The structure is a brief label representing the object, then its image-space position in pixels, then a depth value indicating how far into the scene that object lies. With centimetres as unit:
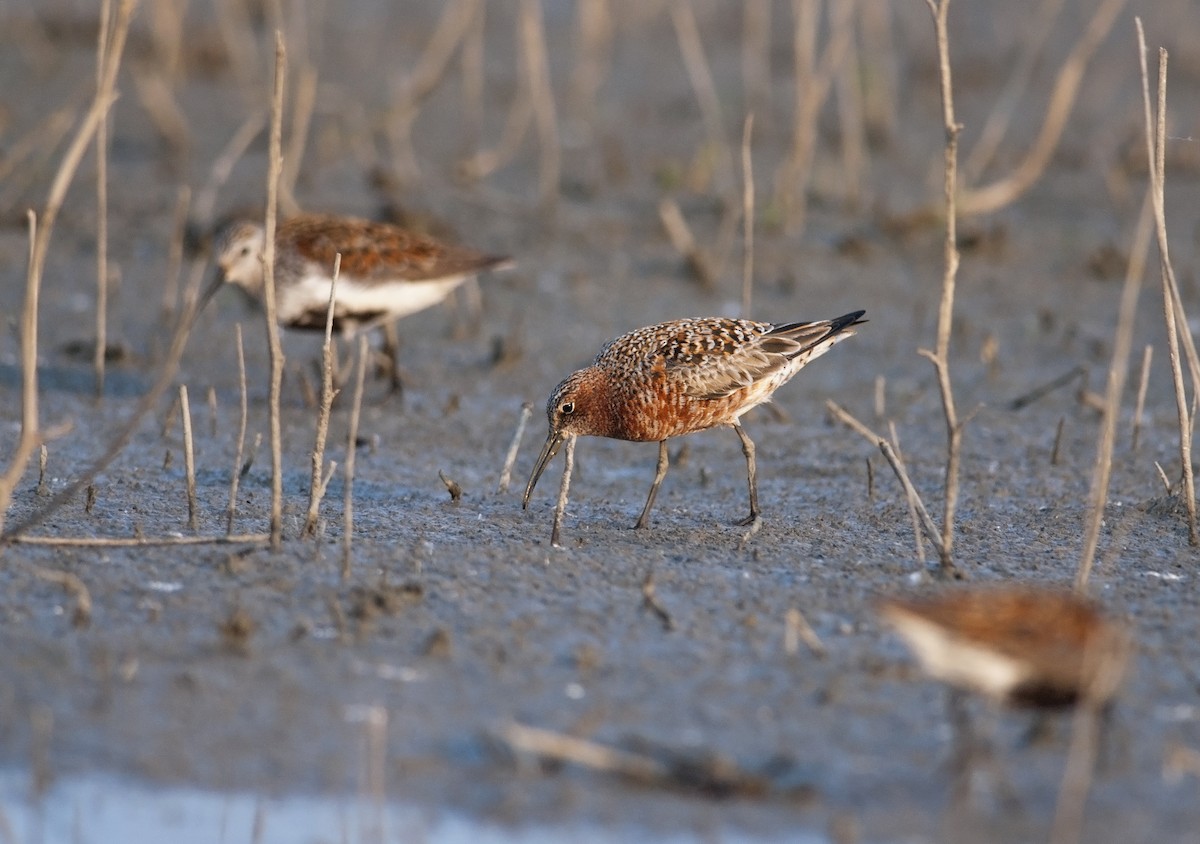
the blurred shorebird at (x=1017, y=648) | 891
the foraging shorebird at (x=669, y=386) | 1414
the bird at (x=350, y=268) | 1808
